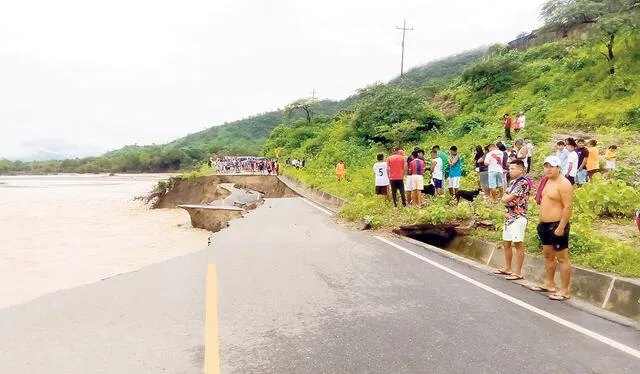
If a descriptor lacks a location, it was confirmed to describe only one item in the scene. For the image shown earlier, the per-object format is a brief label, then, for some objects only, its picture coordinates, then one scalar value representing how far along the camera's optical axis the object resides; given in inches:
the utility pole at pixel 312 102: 2159.2
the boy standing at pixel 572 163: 450.4
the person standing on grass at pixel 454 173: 496.4
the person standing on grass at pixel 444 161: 546.8
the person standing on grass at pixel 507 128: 832.3
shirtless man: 217.3
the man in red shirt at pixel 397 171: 489.7
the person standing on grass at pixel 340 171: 869.2
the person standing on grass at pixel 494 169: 470.6
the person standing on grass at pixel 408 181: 497.3
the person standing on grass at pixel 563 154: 470.2
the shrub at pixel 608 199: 365.7
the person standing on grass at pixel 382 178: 536.4
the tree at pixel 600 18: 973.2
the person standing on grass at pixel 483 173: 497.2
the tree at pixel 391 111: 1198.3
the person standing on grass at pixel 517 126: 863.1
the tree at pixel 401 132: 1131.3
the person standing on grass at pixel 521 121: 858.8
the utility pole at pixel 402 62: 1766.0
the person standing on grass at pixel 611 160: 496.4
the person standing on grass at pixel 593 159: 492.4
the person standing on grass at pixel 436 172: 526.0
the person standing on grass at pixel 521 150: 490.3
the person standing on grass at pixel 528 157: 582.3
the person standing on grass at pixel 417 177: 487.8
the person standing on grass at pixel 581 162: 476.8
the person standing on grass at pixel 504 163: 485.9
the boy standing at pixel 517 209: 252.5
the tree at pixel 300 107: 2159.2
